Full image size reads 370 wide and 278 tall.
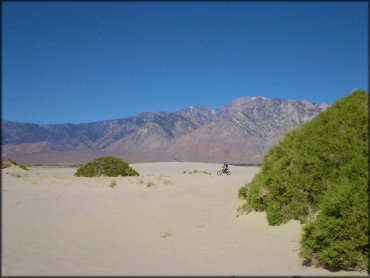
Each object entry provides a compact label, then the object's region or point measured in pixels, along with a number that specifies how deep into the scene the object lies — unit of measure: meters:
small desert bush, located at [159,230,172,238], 6.96
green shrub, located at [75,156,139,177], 23.72
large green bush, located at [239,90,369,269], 4.90
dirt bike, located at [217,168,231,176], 29.99
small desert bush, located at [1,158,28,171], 24.65
